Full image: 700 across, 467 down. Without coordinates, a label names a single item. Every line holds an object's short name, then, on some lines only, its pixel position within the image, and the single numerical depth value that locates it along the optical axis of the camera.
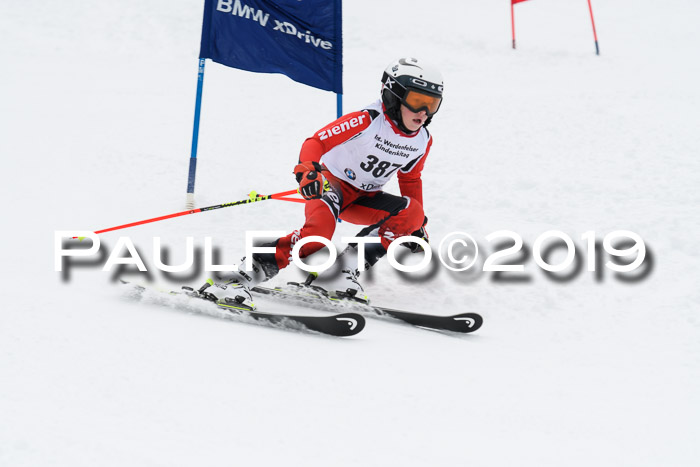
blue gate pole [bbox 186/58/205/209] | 13.15
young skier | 8.91
